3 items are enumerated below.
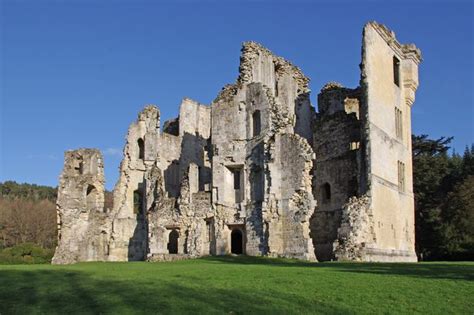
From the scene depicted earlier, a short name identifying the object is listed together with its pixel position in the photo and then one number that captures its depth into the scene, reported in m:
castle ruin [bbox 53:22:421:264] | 35.97
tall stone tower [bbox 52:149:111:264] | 41.28
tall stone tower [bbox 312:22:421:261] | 36.19
